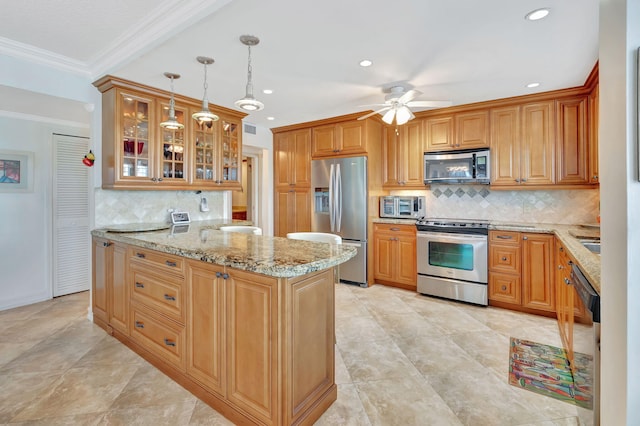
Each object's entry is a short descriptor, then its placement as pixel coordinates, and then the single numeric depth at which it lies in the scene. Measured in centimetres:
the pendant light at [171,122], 265
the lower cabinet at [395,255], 410
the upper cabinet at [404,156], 428
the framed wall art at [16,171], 344
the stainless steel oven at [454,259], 354
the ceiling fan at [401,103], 313
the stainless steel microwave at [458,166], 377
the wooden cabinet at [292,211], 482
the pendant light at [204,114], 243
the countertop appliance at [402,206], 435
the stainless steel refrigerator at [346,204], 426
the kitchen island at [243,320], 149
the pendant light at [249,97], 215
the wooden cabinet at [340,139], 425
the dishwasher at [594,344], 123
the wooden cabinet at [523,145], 346
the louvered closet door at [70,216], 382
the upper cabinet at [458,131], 381
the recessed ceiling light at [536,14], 193
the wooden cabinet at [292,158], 481
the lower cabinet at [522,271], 322
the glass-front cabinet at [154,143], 299
